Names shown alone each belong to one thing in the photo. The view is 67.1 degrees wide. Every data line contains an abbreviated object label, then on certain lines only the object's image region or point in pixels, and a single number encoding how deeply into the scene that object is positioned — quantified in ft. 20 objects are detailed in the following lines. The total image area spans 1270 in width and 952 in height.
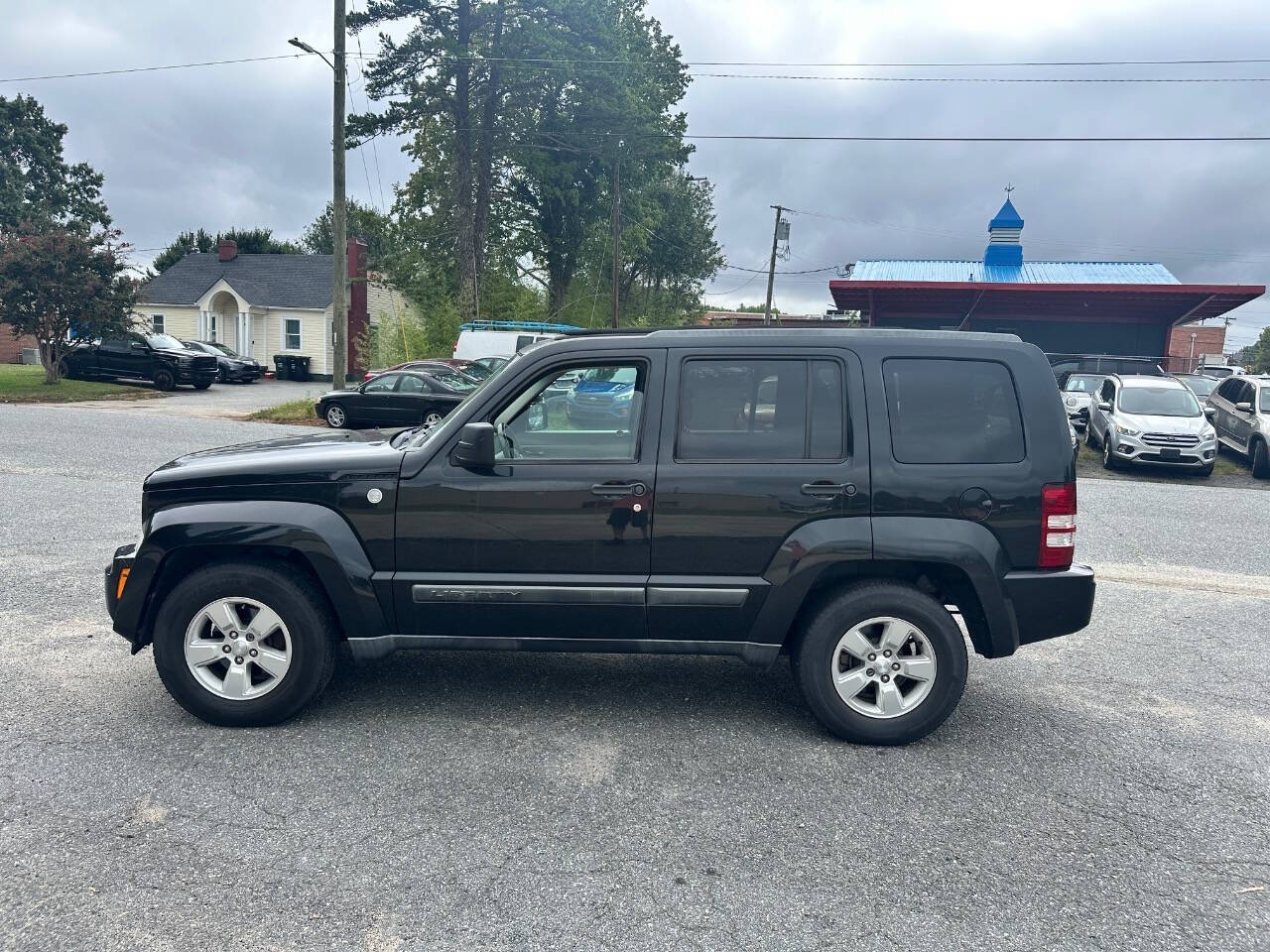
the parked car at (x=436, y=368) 65.57
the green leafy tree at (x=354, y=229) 240.12
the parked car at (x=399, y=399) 62.23
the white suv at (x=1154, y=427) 53.21
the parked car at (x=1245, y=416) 55.26
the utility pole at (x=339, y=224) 68.44
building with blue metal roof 85.51
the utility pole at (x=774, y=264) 151.63
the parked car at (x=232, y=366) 109.81
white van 82.23
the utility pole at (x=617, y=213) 129.83
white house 140.87
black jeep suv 14.15
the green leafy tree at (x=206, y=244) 209.26
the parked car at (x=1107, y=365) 78.48
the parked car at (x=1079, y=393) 66.82
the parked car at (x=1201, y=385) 74.21
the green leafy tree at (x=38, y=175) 177.27
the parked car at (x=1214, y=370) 145.86
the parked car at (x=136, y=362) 97.35
